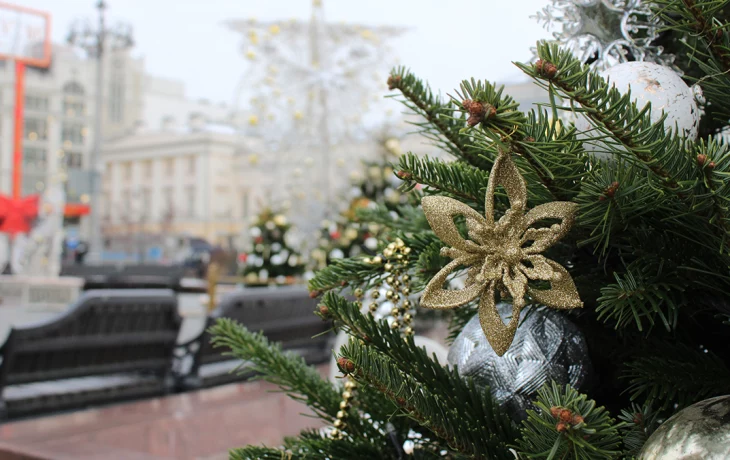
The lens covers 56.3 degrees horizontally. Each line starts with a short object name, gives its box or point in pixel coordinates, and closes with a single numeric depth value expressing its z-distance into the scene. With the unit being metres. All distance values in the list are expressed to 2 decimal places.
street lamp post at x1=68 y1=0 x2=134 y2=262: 22.80
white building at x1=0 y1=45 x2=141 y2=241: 53.34
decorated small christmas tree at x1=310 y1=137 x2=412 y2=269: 7.62
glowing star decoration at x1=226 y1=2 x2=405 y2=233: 10.48
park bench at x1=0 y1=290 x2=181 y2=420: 4.52
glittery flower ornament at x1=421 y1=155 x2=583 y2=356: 0.67
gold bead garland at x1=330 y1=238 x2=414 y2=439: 0.92
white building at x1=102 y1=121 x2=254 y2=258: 57.00
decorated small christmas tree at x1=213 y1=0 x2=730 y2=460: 0.59
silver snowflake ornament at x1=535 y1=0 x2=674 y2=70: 0.92
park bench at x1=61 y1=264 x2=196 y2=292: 14.00
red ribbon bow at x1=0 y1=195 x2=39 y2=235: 20.53
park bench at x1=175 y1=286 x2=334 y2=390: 5.75
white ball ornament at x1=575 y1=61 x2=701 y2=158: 0.75
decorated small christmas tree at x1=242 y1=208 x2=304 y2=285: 9.88
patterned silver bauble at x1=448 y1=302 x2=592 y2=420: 0.84
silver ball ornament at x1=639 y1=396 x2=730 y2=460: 0.61
